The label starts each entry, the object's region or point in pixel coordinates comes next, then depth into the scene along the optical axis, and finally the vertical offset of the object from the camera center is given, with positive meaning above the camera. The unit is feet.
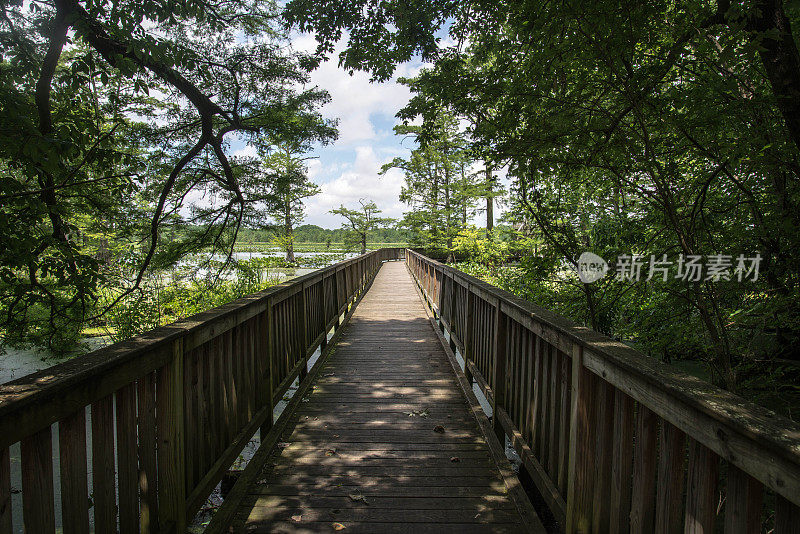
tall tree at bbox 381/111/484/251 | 80.38 +10.88
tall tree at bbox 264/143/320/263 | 31.04 +4.15
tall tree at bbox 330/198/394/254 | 134.92 +6.93
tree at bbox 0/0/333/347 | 11.07 +5.55
